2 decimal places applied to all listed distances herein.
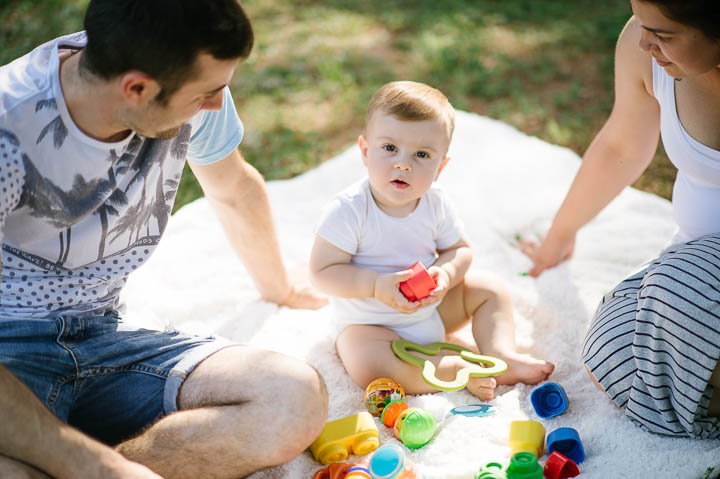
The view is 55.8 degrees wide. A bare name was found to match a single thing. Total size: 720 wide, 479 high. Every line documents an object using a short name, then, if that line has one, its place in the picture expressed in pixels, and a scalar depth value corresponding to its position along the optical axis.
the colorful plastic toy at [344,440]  1.80
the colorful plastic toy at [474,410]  1.92
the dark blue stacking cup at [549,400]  1.94
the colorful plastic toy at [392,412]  1.91
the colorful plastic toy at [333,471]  1.71
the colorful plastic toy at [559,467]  1.68
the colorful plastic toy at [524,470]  1.63
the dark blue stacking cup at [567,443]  1.76
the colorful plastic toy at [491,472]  1.62
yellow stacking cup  1.77
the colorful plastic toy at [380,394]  1.98
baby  2.03
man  1.48
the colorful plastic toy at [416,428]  1.81
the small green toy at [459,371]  1.94
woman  1.69
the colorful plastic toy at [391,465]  1.65
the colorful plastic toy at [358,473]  1.65
